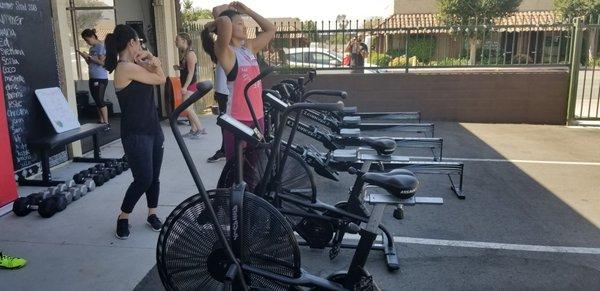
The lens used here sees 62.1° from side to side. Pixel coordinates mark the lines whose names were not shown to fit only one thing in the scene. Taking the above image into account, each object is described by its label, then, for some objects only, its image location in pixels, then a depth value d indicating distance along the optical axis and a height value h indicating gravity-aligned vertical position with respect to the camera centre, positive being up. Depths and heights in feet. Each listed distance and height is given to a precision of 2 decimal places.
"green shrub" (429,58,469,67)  29.85 -1.63
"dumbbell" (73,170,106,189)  16.25 -4.50
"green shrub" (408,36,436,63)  29.99 -0.74
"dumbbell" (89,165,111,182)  16.76 -4.45
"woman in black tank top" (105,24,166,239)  11.48 -1.39
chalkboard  15.79 -0.87
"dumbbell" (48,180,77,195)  14.58 -4.35
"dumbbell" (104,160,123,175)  17.63 -4.46
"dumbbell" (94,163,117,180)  17.00 -4.46
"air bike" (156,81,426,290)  7.70 -3.19
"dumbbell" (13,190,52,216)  13.61 -4.45
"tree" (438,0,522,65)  91.40 +4.63
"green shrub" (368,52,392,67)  30.66 -1.46
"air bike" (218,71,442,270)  10.57 -3.66
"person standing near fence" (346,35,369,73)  30.81 -1.09
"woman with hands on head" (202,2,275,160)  11.97 -0.60
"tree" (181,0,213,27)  141.63 +8.22
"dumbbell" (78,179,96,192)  15.72 -4.57
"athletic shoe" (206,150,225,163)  19.88 -4.75
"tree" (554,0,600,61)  88.13 +4.84
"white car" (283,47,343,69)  31.48 -1.40
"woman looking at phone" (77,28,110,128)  24.75 -1.90
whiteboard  16.94 -2.42
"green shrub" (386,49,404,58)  30.37 -1.09
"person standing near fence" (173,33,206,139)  24.06 -1.73
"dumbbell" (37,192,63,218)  13.51 -4.49
